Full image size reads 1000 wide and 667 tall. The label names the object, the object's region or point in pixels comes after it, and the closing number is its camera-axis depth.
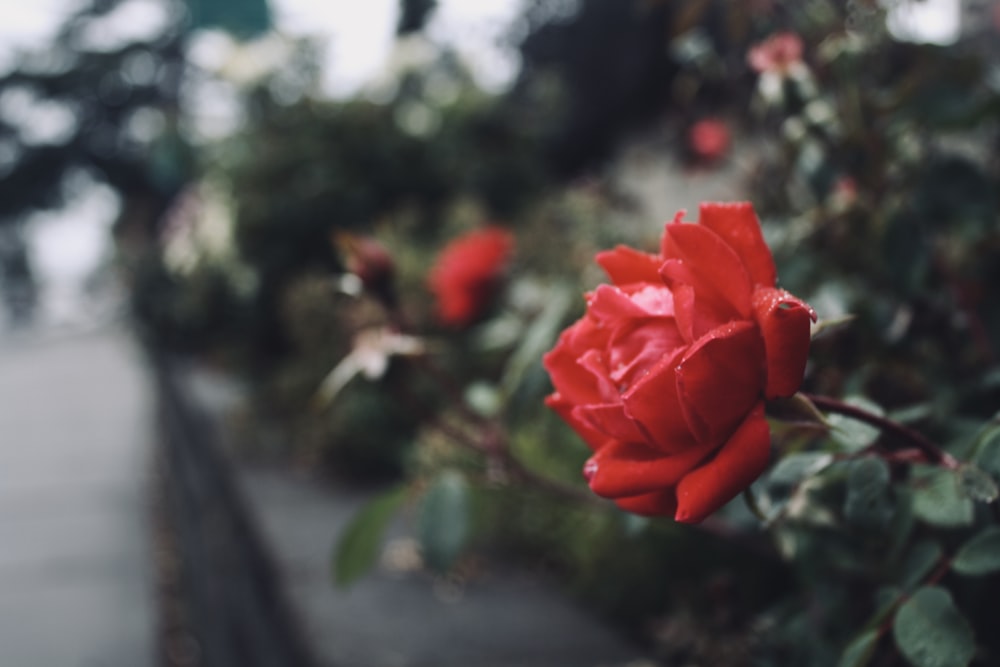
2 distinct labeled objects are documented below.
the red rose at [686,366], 0.46
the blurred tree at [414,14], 7.07
